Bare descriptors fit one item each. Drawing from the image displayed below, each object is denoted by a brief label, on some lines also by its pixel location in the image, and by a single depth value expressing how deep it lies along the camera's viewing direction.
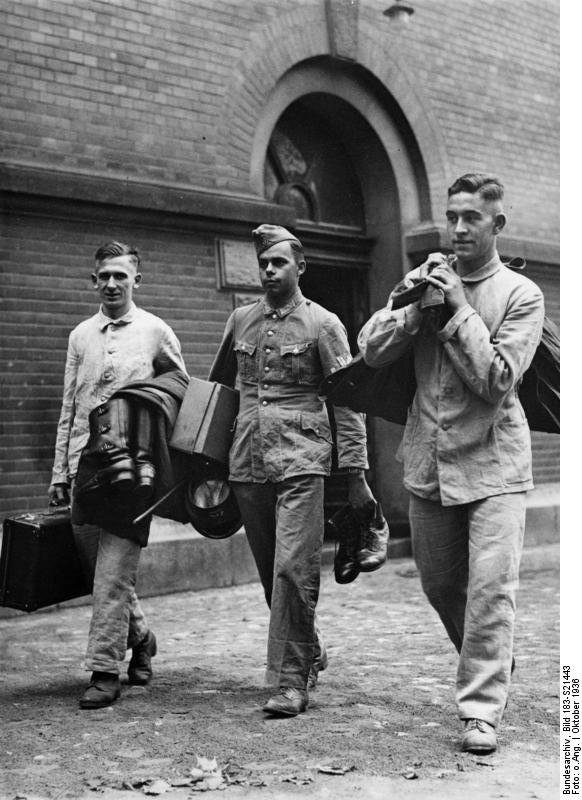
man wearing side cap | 4.70
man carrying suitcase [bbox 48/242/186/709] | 5.00
